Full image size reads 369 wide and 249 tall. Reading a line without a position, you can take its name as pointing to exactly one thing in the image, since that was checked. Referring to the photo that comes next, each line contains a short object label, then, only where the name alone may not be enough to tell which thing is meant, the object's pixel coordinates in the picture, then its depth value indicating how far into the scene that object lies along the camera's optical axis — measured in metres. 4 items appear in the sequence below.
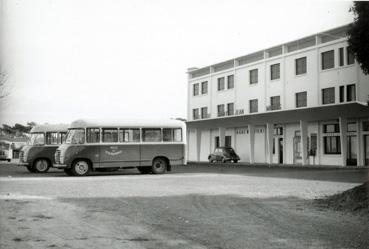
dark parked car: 44.10
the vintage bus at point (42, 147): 27.27
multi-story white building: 34.56
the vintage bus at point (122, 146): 24.08
